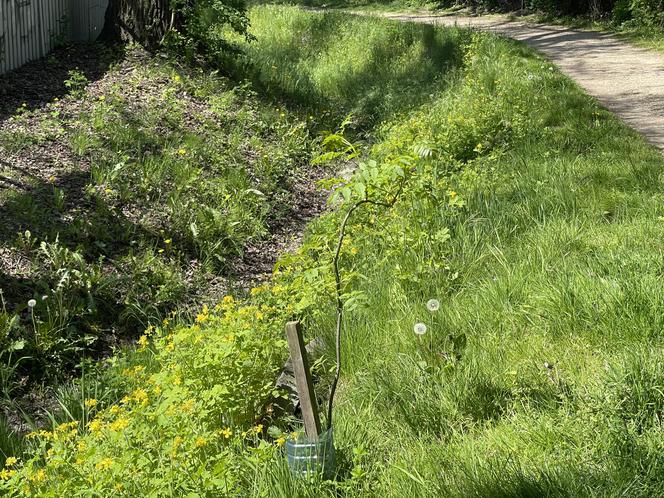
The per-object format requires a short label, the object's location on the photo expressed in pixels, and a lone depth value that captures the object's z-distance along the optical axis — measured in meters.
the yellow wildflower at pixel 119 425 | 3.51
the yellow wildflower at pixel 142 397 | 3.75
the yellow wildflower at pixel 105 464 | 3.24
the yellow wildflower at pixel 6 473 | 3.38
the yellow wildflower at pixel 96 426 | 3.55
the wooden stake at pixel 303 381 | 3.23
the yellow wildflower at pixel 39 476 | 3.32
